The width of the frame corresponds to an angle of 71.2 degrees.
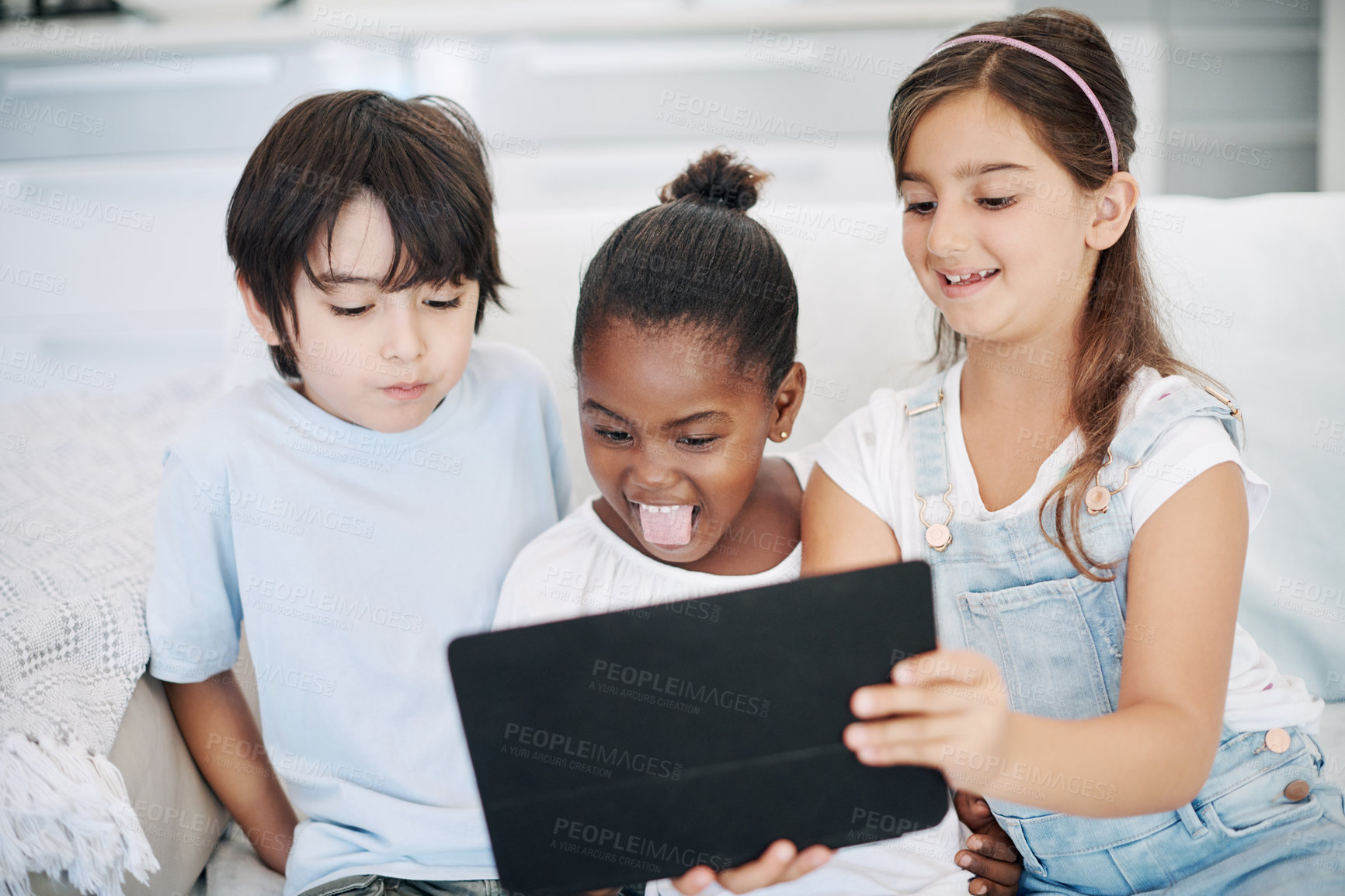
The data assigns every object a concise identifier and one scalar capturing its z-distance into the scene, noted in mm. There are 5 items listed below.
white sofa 1140
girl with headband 789
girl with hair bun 890
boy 892
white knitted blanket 763
